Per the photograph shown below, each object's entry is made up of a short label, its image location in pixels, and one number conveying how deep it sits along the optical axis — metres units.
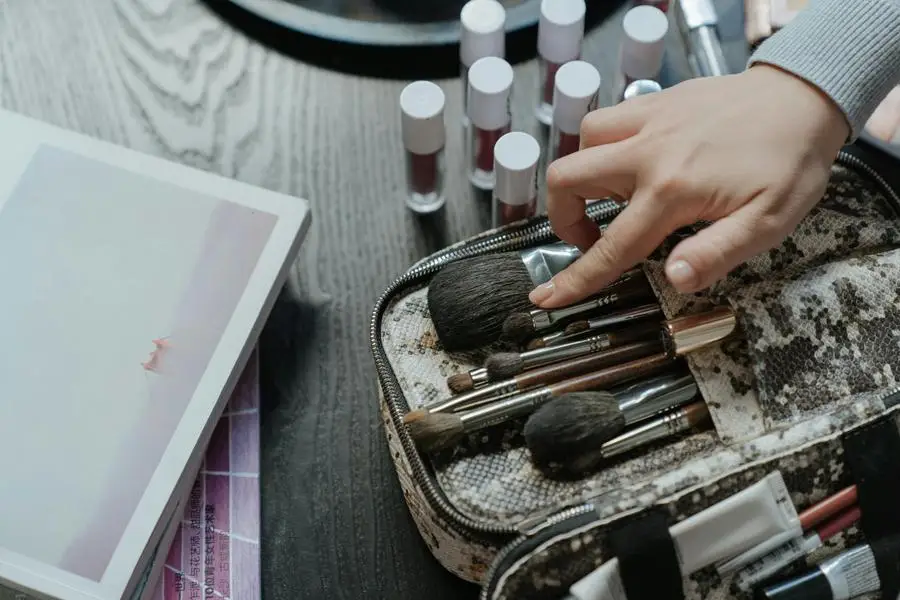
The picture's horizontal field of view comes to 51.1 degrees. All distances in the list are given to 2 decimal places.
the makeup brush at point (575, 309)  0.45
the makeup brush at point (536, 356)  0.45
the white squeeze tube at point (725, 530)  0.39
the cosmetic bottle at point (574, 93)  0.51
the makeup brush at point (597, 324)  0.46
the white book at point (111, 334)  0.47
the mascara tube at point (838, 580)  0.41
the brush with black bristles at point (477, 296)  0.45
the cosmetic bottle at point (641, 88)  0.52
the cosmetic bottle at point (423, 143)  0.51
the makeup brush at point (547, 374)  0.44
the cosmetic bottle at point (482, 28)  0.54
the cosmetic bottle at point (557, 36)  0.53
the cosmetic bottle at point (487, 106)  0.51
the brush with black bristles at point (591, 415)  0.41
